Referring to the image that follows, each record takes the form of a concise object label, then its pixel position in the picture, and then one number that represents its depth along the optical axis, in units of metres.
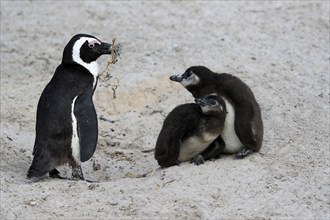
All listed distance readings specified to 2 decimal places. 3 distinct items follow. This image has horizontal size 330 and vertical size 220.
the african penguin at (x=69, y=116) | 11.76
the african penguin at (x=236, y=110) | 12.29
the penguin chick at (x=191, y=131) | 12.29
